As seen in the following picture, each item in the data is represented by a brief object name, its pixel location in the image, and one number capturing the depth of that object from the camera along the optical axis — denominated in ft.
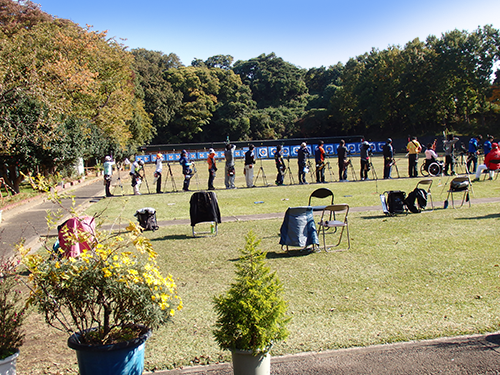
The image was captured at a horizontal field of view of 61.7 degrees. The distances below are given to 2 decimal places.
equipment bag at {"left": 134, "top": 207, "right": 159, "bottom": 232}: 37.91
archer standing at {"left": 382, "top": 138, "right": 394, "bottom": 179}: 75.10
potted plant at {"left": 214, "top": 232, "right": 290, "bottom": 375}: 11.51
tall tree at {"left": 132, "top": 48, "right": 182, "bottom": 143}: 220.84
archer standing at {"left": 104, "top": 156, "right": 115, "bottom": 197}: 64.51
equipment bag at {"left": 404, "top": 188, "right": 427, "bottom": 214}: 39.94
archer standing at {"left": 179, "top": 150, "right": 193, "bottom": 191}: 68.64
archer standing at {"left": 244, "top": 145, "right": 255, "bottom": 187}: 70.33
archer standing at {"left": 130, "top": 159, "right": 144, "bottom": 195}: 64.65
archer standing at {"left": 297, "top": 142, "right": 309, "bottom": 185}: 74.02
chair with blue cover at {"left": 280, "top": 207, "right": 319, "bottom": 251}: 26.76
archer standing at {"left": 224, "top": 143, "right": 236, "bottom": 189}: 69.99
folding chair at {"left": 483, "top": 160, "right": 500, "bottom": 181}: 60.09
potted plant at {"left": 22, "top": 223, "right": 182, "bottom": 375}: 11.47
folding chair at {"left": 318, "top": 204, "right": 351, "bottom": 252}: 27.68
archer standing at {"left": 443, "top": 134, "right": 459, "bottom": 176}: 77.05
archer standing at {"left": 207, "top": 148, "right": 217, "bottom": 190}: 68.13
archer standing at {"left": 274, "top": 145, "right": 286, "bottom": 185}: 72.76
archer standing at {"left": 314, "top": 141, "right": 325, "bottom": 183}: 74.07
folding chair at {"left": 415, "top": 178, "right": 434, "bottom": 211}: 37.37
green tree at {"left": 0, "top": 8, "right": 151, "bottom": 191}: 59.72
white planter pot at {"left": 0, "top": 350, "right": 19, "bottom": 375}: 11.58
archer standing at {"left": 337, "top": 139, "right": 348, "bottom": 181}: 74.95
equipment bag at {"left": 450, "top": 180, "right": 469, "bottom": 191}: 40.22
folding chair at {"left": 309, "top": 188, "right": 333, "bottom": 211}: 30.08
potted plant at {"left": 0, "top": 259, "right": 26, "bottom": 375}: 11.69
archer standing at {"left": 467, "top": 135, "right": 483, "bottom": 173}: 73.51
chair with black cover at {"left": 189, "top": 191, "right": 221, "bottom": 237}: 33.96
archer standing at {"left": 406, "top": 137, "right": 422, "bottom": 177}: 75.49
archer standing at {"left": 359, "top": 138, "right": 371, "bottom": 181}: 74.54
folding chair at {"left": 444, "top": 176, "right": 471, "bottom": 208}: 40.22
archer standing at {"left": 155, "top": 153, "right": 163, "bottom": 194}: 67.92
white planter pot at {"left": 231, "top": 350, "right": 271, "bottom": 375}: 11.69
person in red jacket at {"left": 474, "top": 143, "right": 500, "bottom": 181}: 59.93
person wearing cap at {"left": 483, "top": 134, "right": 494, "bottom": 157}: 68.07
